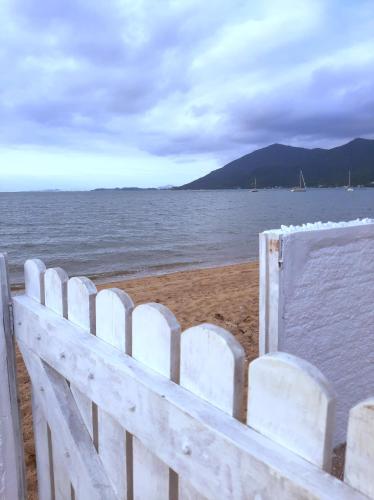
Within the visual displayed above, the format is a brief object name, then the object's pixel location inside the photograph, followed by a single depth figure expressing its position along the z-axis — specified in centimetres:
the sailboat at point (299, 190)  16800
